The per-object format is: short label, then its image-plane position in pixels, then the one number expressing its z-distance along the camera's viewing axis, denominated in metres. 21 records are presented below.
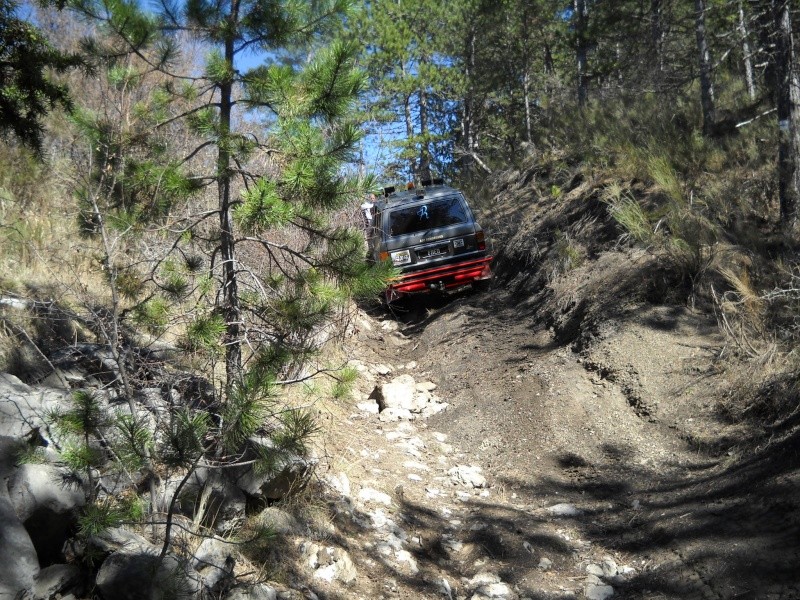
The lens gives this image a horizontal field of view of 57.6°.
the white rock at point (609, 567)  4.67
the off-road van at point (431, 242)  11.30
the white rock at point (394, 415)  7.52
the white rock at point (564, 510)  5.49
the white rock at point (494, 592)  4.55
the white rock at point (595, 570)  4.69
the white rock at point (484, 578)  4.73
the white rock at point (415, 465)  6.41
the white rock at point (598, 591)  4.45
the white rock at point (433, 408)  7.74
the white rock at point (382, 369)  9.19
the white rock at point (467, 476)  6.16
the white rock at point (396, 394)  7.79
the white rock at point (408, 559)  4.91
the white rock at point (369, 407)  7.70
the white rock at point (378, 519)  5.36
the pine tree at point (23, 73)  5.38
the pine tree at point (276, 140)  4.54
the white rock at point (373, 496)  5.66
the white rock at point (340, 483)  5.56
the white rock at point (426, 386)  8.31
